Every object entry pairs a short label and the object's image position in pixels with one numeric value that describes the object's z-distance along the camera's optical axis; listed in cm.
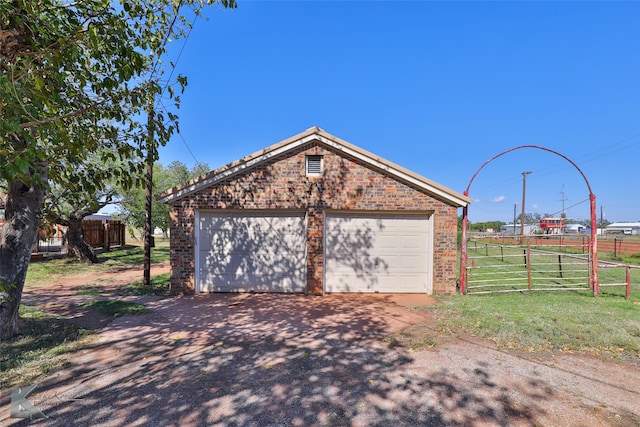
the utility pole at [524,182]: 3185
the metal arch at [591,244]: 763
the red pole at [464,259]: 788
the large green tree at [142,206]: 1598
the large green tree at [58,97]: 306
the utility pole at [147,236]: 945
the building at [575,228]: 5547
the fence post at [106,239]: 1898
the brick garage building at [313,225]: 800
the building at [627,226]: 5778
